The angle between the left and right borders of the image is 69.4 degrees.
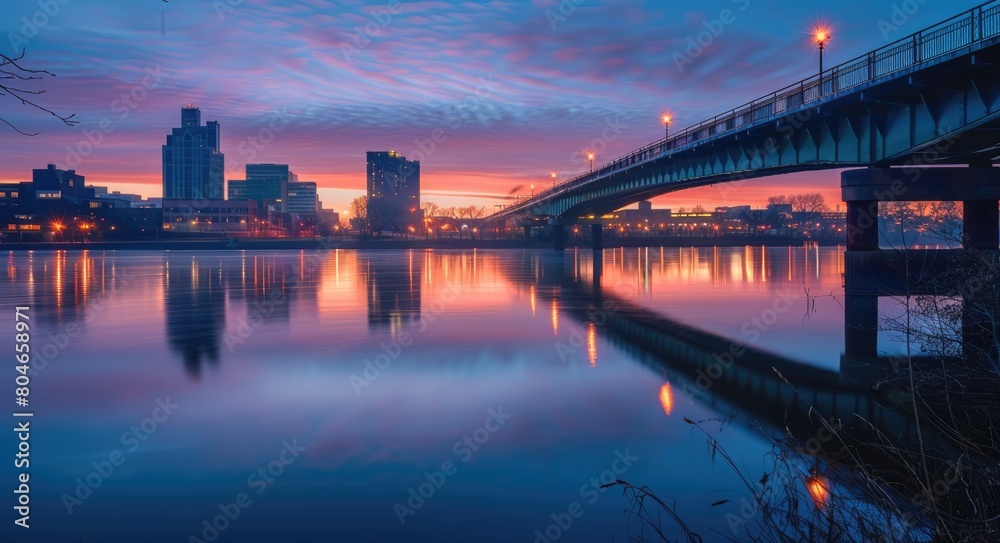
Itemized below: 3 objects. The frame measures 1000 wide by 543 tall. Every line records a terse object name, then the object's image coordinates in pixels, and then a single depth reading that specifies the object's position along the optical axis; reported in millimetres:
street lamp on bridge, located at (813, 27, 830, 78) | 39250
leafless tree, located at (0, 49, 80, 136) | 5902
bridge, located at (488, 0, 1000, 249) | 25719
